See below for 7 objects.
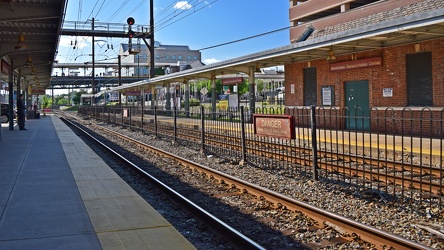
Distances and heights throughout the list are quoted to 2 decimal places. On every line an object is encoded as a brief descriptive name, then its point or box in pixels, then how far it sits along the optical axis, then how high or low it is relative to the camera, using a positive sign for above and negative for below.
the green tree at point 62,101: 177.12 +5.52
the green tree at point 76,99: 131.46 +4.45
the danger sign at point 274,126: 10.37 -0.39
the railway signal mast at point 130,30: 29.81 +5.80
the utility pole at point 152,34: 37.50 +6.76
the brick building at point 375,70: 17.17 +1.82
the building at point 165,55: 118.55 +17.02
